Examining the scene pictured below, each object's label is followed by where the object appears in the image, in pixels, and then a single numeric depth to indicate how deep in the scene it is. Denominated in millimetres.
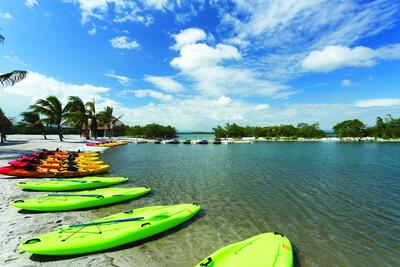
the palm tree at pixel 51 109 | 41062
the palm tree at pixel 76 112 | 46688
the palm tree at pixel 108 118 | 62500
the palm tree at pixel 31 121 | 44188
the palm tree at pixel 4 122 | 30766
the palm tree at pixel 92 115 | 56744
